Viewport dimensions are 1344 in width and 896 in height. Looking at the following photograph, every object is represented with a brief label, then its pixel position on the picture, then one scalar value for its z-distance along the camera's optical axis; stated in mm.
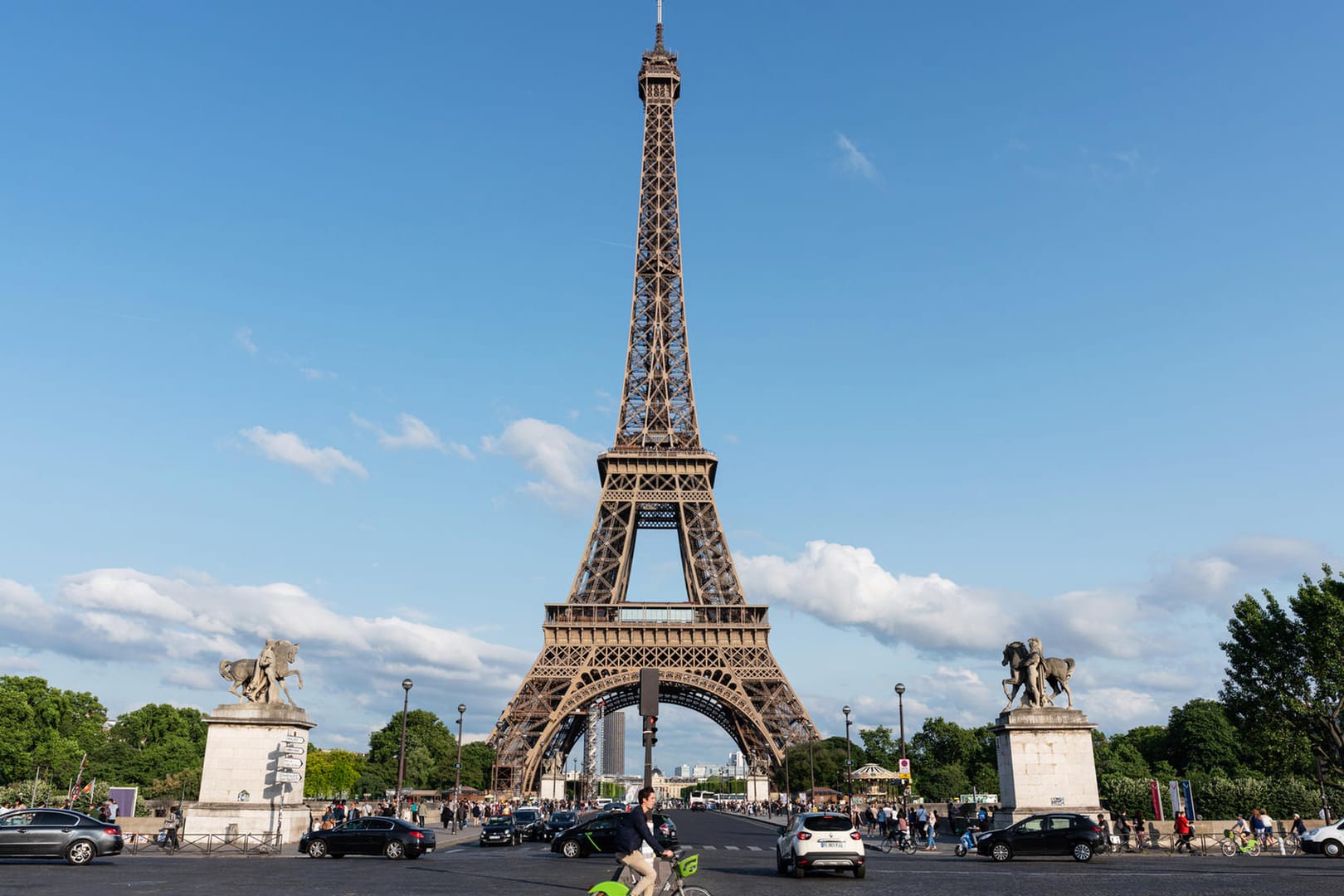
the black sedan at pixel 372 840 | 29750
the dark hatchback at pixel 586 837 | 31094
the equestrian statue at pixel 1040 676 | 31031
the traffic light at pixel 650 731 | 21172
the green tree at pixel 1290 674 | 49531
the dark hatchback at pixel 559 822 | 41406
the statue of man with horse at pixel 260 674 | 31344
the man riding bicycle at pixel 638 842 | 12719
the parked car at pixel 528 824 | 42812
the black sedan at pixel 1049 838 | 28078
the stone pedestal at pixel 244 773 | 30250
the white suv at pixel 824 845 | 23688
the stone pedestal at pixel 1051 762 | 30453
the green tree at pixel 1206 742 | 88812
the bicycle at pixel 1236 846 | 31328
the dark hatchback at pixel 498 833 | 39031
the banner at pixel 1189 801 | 34812
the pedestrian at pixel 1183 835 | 31859
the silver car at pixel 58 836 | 26750
